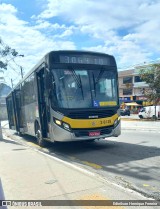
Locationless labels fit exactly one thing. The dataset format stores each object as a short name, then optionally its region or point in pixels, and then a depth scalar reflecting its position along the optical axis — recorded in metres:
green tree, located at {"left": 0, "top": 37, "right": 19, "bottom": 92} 13.02
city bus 5.81
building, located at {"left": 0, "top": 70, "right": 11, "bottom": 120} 47.16
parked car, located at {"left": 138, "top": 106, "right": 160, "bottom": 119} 22.68
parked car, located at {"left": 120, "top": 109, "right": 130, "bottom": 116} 31.32
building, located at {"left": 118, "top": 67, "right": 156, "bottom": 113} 37.53
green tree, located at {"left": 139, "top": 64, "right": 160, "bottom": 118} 18.01
